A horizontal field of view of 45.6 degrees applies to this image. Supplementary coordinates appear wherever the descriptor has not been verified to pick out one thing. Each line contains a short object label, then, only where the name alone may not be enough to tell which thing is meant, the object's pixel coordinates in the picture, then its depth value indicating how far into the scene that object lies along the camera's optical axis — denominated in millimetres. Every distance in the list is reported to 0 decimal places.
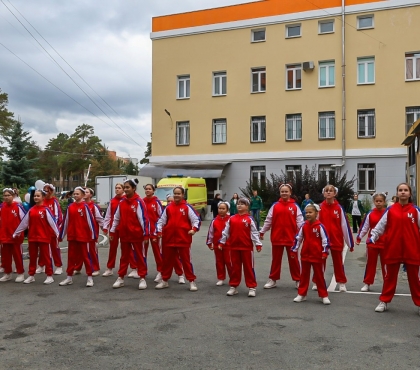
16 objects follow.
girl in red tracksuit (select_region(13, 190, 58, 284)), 9703
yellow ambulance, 25094
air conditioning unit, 29250
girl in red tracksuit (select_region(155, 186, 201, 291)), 9109
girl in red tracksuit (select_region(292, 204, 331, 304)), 7990
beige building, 28281
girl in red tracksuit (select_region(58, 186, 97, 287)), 9500
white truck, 31312
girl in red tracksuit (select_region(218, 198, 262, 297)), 8648
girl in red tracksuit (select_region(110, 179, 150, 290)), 9320
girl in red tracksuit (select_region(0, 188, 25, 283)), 9938
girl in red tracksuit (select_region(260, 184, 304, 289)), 9133
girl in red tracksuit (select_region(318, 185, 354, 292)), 8977
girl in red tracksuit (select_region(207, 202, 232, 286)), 9617
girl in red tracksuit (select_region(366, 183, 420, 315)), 7281
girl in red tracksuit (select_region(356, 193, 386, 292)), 9055
